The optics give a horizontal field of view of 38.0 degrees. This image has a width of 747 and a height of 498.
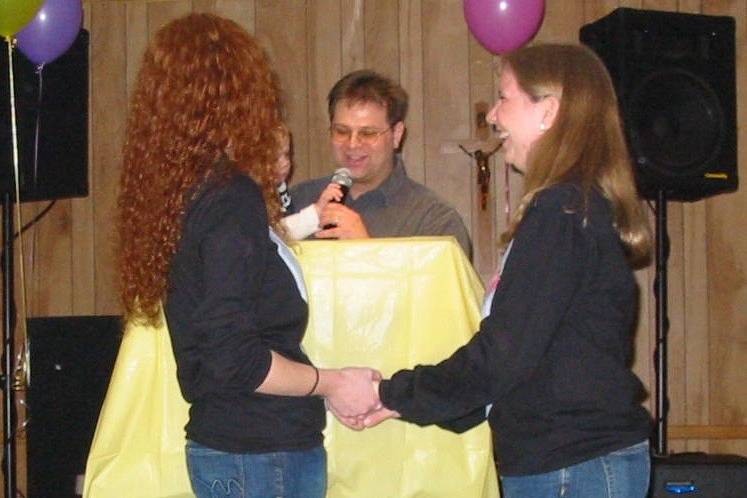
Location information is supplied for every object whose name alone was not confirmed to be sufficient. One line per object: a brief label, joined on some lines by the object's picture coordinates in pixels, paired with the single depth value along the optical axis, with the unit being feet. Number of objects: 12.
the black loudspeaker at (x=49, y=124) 12.05
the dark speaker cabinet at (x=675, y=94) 11.95
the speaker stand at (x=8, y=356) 12.20
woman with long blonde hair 5.20
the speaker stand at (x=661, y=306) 12.09
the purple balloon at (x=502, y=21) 12.22
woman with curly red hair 5.24
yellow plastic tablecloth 6.49
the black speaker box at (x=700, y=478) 10.39
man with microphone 10.34
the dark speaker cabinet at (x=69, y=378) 11.69
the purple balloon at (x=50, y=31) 11.84
